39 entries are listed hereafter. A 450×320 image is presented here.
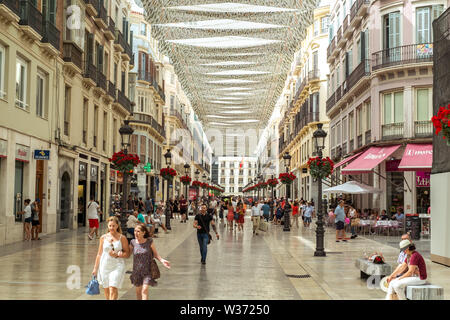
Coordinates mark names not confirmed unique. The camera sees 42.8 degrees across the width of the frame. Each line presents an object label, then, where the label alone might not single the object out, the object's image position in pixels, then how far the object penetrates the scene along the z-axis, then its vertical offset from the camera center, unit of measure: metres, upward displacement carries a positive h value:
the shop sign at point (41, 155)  22.27 +1.13
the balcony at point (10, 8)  18.22 +5.75
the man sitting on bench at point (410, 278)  8.54 -1.36
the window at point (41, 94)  23.30 +3.72
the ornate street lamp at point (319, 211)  17.70 -0.80
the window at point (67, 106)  27.34 +3.74
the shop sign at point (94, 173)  32.41 +0.65
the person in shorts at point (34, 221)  20.51 -1.33
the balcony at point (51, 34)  22.77 +6.17
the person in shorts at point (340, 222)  23.42 -1.45
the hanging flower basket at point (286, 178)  39.81 +0.55
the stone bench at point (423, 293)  8.23 -1.52
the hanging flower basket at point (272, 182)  51.44 +0.34
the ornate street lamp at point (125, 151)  15.79 +1.05
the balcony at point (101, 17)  31.81 +9.50
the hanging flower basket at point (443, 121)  10.41 +1.21
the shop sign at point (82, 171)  29.68 +0.69
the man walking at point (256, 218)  27.73 -1.56
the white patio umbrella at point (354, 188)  28.61 -0.09
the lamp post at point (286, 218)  31.34 -1.76
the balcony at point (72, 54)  26.19 +6.11
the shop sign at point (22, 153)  20.62 +1.14
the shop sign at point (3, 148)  18.96 +1.19
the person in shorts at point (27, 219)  20.27 -1.25
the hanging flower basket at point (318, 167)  19.91 +0.67
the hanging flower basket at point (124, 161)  18.73 +0.77
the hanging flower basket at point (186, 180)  46.75 +0.41
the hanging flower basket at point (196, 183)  63.75 +0.23
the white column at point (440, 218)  14.91 -0.82
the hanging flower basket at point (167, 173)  36.09 +0.75
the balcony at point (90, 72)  29.54 +5.93
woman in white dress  8.03 -1.11
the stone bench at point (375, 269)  11.58 -1.68
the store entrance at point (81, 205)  30.72 -1.12
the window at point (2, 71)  19.20 +3.77
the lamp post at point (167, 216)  30.72 -1.66
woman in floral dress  8.08 -1.08
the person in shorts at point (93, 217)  21.77 -1.25
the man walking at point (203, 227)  14.83 -1.09
